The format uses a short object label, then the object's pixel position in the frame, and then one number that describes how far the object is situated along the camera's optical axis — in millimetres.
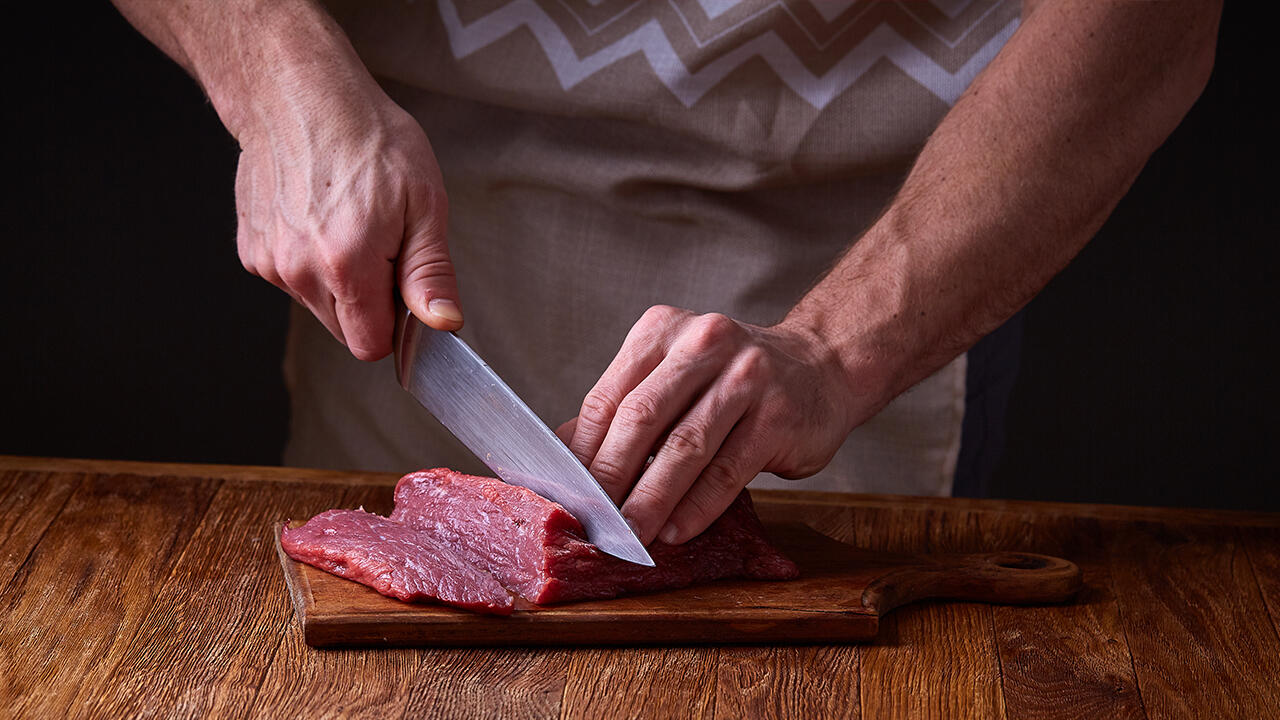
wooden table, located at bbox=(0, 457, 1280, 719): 1121
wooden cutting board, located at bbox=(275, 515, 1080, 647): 1145
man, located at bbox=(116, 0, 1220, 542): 1207
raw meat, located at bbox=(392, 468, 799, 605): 1170
